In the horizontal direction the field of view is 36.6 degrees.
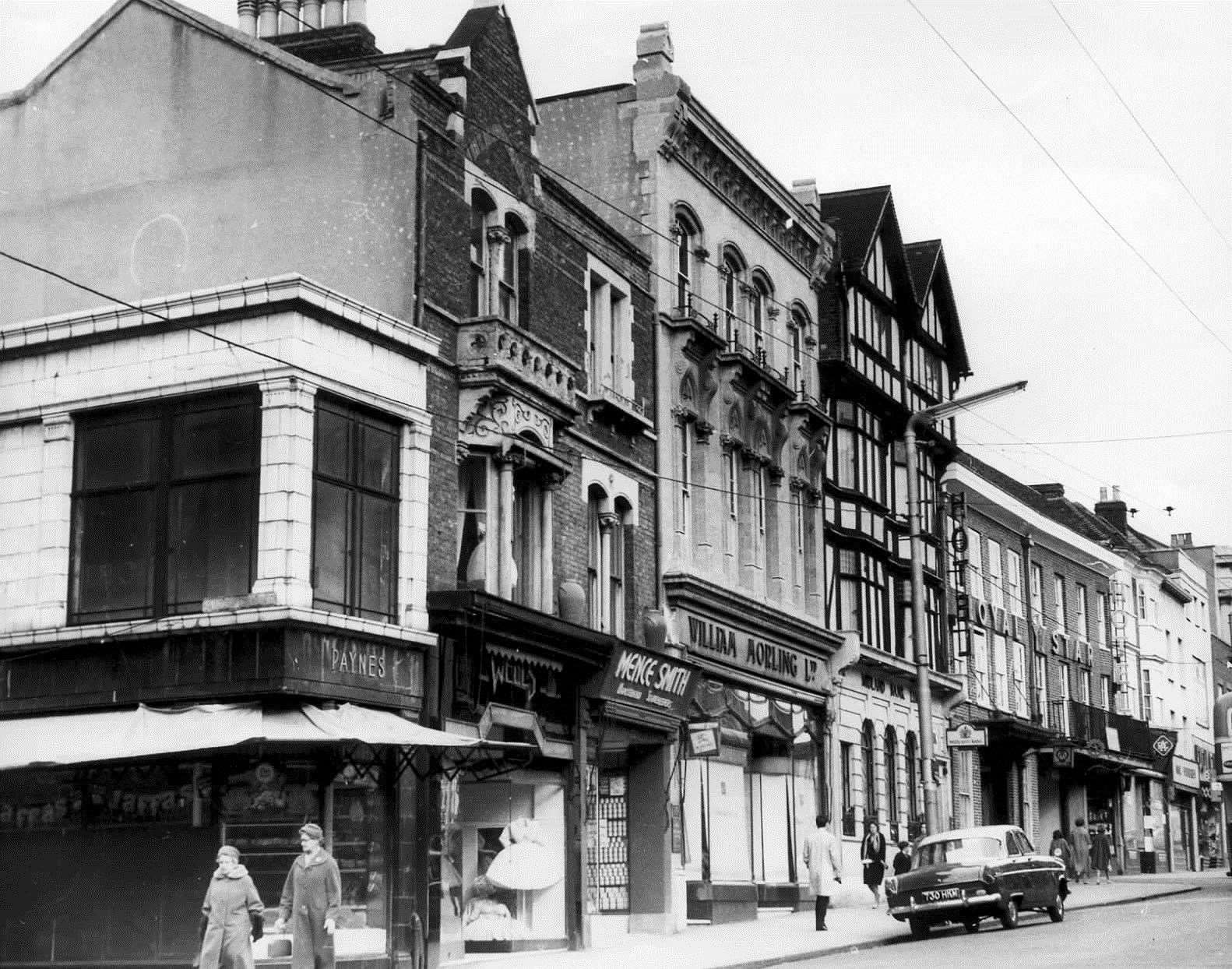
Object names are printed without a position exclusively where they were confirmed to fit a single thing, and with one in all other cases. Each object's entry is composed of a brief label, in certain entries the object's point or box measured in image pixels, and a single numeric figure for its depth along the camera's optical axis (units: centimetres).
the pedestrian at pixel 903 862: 3447
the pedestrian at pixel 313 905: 1659
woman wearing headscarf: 1585
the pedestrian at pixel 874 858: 3422
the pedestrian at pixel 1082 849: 4828
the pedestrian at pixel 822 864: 2806
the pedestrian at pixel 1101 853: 5703
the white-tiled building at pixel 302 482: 2017
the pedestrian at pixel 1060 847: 4341
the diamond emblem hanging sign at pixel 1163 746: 5925
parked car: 2752
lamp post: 3106
